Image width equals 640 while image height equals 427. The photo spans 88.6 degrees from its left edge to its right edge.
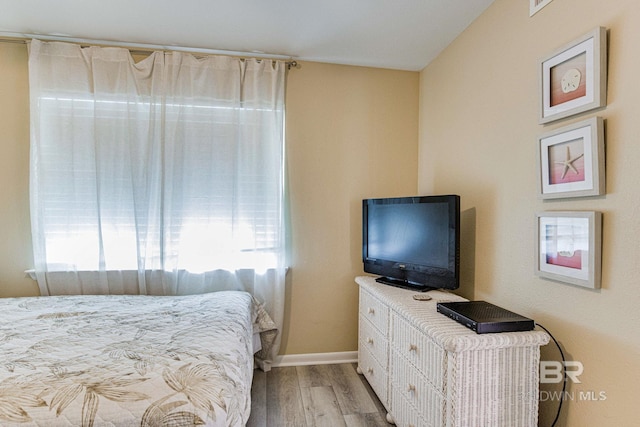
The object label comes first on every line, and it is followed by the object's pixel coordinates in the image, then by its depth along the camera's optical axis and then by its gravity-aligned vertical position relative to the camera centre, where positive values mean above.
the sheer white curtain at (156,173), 2.43 +0.28
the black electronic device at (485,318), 1.40 -0.49
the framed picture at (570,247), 1.27 -0.16
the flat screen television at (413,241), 1.97 -0.22
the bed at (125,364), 1.09 -0.63
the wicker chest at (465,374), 1.37 -0.73
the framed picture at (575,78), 1.26 +0.55
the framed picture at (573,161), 1.27 +0.20
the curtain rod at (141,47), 2.40 +1.24
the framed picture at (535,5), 1.57 +0.99
